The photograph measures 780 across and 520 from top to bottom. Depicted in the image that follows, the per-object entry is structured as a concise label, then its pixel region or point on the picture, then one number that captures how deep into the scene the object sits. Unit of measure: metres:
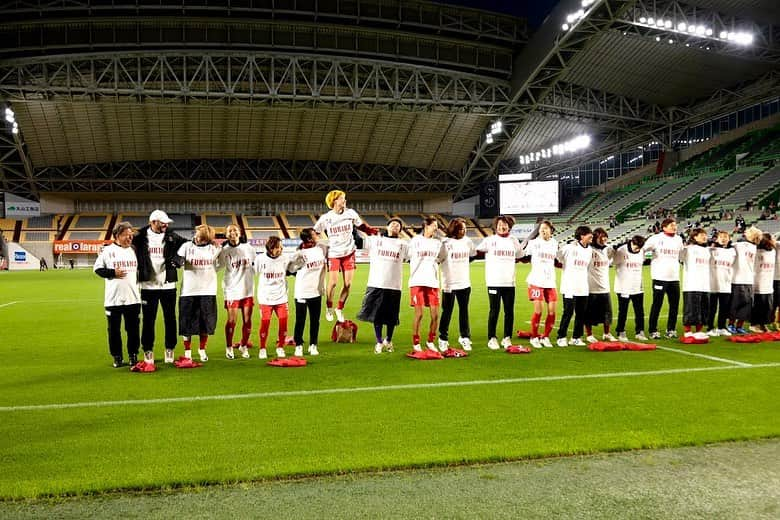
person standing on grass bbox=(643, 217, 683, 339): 9.62
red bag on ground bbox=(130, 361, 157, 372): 7.35
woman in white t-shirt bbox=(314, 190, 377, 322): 9.26
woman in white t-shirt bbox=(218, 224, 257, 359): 8.12
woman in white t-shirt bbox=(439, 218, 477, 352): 8.57
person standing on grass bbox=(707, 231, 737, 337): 9.72
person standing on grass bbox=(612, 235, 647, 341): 9.72
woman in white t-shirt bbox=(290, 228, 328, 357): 8.09
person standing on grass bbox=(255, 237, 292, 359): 8.14
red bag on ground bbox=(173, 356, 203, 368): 7.62
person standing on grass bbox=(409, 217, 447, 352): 8.35
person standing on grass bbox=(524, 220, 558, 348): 8.76
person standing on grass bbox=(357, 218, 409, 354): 8.49
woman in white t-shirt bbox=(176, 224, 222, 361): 7.74
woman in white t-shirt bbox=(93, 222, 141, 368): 7.29
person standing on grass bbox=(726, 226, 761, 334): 9.84
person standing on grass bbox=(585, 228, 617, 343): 9.34
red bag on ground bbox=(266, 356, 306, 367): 7.66
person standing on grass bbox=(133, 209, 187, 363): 7.48
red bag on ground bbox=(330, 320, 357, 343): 9.79
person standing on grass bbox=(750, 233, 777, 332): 10.03
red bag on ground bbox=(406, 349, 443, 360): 8.12
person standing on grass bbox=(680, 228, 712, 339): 9.44
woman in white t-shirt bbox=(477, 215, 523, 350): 8.54
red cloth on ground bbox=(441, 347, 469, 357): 8.27
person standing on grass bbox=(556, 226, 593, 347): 8.98
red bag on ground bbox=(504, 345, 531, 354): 8.50
